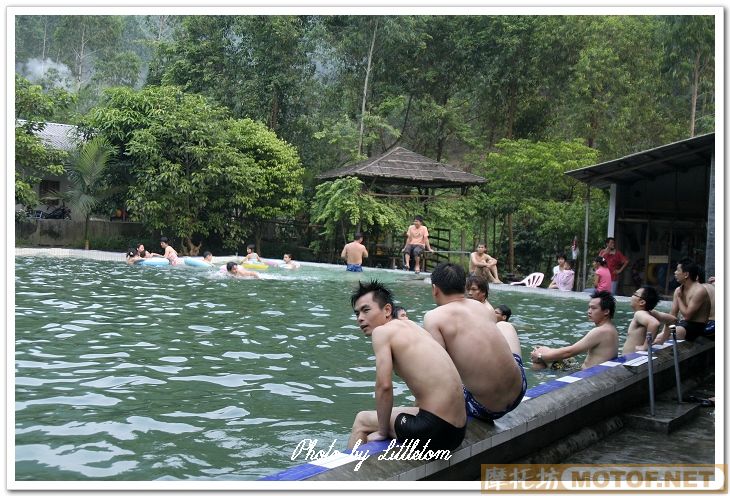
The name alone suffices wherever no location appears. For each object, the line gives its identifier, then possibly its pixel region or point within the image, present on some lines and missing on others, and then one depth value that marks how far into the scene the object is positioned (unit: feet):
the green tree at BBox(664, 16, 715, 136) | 61.72
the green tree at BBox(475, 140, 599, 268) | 64.18
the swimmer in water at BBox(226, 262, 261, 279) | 49.26
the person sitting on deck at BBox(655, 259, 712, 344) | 25.31
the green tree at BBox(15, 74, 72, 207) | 59.21
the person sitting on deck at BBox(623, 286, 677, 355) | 23.62
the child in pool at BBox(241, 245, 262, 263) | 59.98
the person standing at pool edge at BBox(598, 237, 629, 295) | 49.34
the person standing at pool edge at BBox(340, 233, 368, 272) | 58.90
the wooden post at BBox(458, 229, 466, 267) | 70.18
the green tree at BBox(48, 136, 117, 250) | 66.80
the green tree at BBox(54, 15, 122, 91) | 135.64
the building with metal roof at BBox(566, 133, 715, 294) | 54.70
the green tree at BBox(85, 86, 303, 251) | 67.00
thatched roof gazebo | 68.23
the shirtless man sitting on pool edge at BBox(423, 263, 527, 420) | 13.56
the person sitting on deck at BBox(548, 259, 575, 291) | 50.24
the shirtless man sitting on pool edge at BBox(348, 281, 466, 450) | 12.14
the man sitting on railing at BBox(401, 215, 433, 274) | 62.09
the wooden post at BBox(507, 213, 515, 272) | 68.13
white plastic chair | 54.39
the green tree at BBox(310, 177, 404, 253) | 67.31
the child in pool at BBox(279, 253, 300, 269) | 60.18
